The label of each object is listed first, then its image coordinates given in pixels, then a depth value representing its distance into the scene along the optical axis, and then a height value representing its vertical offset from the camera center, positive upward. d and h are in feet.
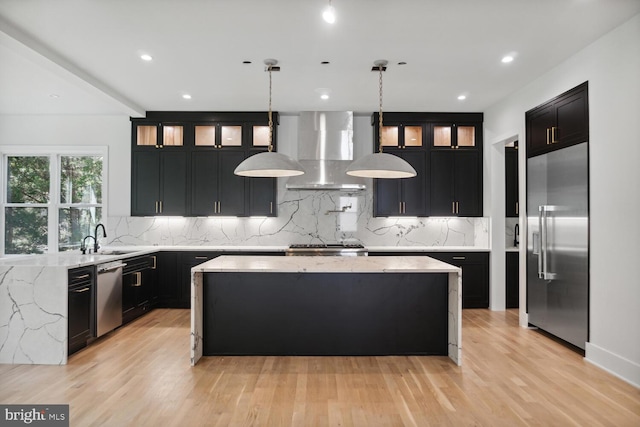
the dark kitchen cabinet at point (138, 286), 15.69 -3.02
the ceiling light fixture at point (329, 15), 8.80 +4.55
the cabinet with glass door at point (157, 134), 19.81 +4.15
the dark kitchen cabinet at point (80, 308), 12.03 -2.96
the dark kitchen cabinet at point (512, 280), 19.16 -3.04
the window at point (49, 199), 20.24 +0.85
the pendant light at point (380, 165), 11.37 +1.53
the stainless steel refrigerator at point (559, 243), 12.39 -0.84
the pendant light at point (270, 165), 11.35 +1.53
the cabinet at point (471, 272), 18.72 -2.60
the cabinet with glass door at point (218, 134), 19.79 +4.18
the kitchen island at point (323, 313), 12.05 -2.96
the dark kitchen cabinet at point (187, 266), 18.58 -2.38
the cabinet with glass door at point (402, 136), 19.76 +4.13
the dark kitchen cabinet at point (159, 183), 19.71 +1.67
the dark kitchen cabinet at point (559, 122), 12.44 +3.37
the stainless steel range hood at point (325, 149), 18.94 +3.32
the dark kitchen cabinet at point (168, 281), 18.71 -3.11
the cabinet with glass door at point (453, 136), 19.83 +4.14
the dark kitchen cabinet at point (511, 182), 20.06 +1.86
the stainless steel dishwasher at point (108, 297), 13.55 -2.96
